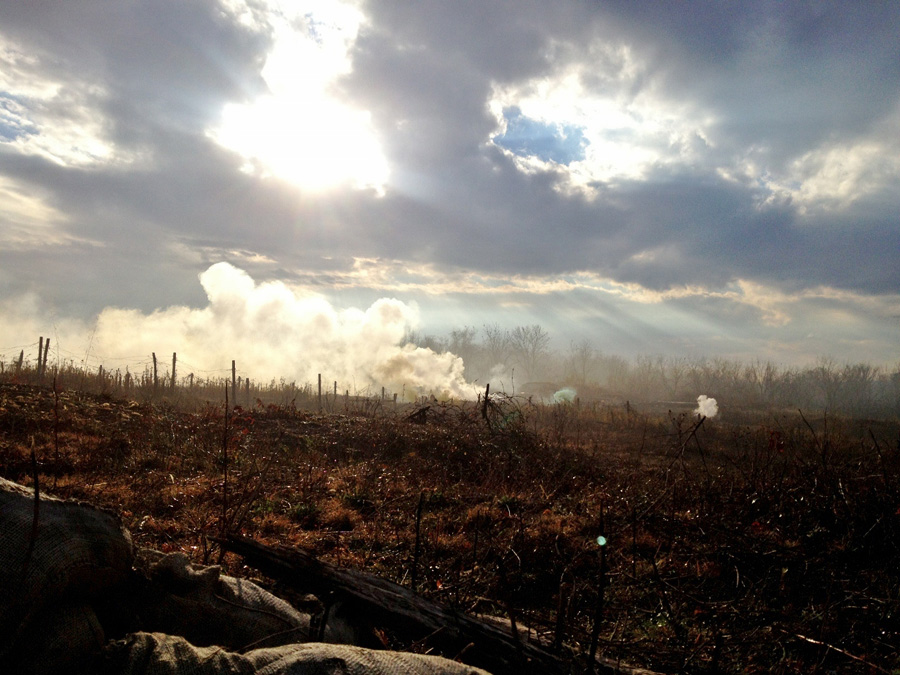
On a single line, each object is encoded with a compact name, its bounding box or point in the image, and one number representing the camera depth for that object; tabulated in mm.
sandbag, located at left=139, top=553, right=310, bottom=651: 2275
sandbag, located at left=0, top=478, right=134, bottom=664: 1794
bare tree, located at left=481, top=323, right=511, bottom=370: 87688
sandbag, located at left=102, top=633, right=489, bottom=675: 1755
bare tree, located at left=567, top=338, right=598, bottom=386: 92188
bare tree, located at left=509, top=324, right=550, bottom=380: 87062
